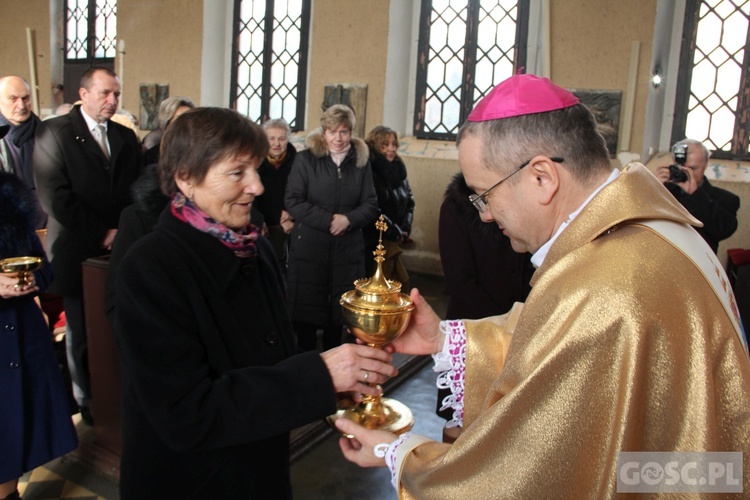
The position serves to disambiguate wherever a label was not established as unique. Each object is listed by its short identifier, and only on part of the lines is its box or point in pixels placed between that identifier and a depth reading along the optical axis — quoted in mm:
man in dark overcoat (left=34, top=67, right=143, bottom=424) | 3605
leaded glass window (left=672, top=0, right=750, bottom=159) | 6504
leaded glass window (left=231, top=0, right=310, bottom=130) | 8898
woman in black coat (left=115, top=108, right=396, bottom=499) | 1464
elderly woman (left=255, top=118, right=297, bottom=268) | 4926
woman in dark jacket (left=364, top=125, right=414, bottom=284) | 5015
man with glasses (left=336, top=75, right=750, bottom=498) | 1116
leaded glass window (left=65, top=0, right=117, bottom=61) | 10836
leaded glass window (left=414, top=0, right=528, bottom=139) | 7559
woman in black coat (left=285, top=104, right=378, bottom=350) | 4297
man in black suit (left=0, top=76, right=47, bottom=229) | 4406
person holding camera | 4500
